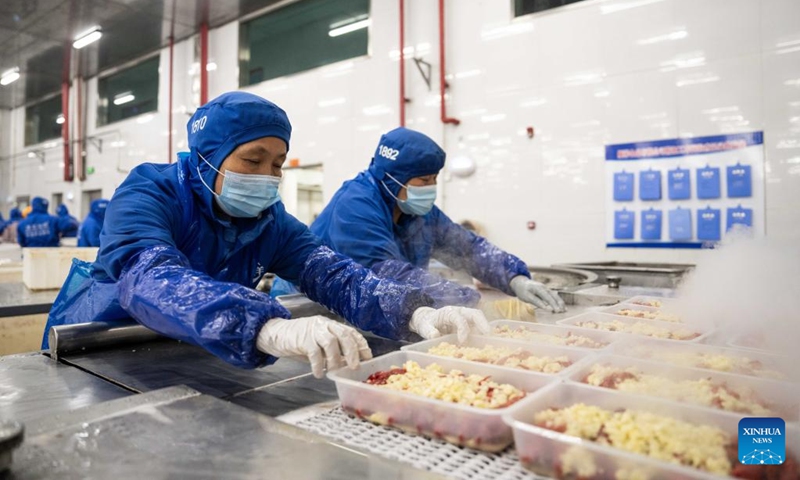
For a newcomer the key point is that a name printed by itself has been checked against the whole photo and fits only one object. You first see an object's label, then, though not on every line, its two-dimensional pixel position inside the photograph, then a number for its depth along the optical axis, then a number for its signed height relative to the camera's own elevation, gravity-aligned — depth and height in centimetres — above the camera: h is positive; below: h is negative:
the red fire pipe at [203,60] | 711 +264
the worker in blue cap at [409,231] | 212 +8
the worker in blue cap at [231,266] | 110 -5
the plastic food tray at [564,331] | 142 -24
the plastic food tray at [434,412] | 79 -27
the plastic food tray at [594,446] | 63 -26
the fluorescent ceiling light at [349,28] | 585 +259
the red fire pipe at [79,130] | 938 +221
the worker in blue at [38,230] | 752 +29
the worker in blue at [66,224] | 796 +41
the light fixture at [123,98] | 887 +267
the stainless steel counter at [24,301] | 262 -28
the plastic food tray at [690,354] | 107 -26
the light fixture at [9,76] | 882 +306
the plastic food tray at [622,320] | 149 -24
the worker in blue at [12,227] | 1022 +46
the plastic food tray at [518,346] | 119 -25
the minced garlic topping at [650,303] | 203 -23
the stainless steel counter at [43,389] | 98 -30
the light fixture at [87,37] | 713 +303
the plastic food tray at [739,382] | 88 -26
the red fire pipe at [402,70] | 530 +185
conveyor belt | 74 -32
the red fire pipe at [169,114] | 746 +200
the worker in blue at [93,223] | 652 +34
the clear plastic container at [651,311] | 170 -23
